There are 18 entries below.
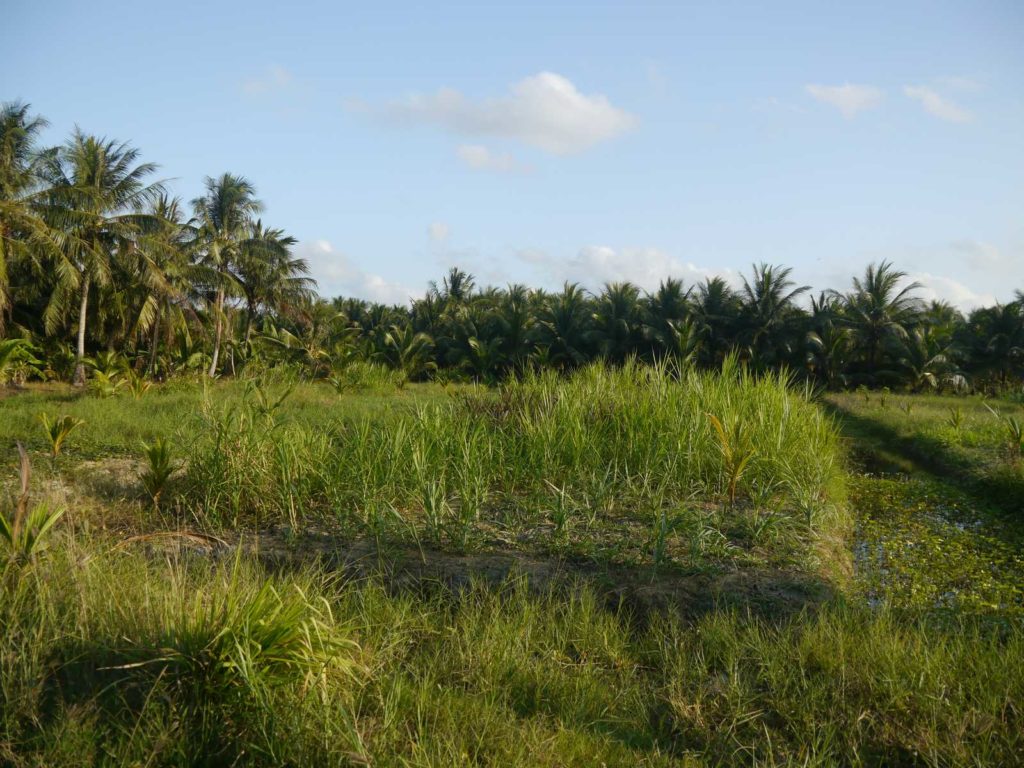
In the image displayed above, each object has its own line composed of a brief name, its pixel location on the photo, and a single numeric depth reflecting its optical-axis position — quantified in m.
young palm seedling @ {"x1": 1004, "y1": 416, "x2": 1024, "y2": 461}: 9.58
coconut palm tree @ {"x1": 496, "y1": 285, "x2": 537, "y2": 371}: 31.78
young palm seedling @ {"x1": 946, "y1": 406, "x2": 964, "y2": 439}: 12.27
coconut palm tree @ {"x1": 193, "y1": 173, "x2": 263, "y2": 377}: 29.31
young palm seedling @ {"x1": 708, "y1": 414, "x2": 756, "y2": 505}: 5.99
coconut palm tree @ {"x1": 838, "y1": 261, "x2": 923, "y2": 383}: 28.77
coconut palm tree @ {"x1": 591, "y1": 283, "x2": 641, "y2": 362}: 30.69
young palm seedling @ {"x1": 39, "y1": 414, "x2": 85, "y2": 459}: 7.70
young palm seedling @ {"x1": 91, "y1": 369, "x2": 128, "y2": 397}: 15.72
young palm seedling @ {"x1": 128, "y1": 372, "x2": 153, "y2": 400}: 15.71
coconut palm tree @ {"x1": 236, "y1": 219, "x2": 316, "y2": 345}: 30.38
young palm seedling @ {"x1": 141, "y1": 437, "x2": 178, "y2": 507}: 6.02
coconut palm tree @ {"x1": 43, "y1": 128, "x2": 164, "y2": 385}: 22.16
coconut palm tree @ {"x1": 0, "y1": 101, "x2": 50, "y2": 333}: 20.41
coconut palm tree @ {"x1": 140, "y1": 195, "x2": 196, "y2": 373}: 24.34
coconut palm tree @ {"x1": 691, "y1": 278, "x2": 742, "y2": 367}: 30.47
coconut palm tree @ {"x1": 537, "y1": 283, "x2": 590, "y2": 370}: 31.52
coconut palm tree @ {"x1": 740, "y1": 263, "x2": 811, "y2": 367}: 29.38
